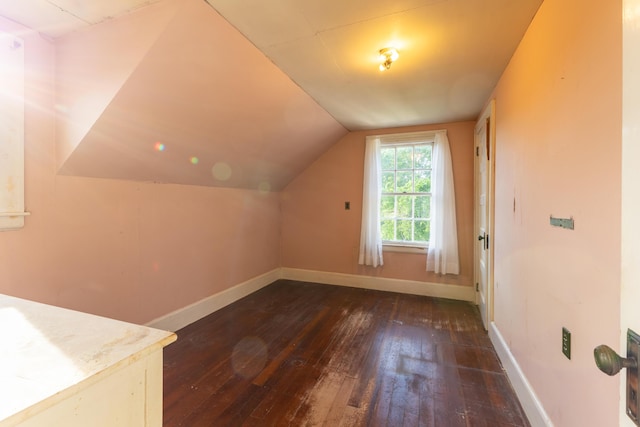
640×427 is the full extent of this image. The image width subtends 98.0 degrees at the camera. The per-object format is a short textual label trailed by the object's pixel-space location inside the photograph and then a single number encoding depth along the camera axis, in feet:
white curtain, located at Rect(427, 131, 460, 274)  11.54
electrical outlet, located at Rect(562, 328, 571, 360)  3.94
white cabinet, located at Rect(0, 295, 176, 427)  1.77
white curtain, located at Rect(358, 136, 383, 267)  12.71
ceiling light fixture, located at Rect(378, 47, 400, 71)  6.29
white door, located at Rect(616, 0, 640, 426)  1.59
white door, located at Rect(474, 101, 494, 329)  8.28
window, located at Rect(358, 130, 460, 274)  11.90
